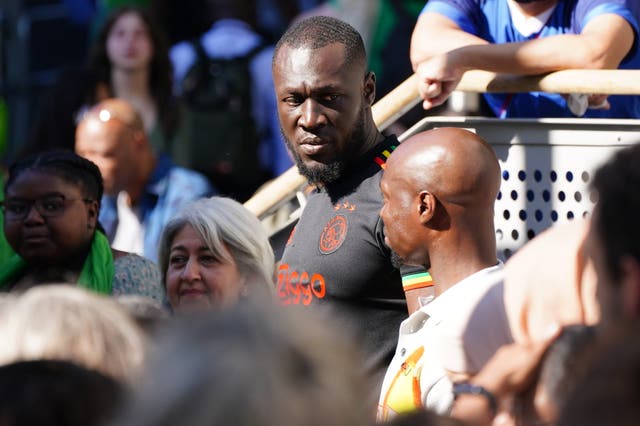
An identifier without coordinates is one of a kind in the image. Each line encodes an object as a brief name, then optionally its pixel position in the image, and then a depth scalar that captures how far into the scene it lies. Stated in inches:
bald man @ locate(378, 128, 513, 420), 266.1
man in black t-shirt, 305.6
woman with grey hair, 363.3
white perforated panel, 317.7
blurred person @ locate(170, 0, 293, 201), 572.1
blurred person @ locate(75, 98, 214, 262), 502.6
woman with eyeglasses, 378.0
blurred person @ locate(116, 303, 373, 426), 133.9
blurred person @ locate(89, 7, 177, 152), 576.1
